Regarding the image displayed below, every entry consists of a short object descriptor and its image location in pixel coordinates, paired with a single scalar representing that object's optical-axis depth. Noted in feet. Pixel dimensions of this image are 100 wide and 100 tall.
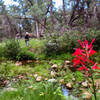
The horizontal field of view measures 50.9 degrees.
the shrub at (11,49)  21.44
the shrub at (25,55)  21.85
